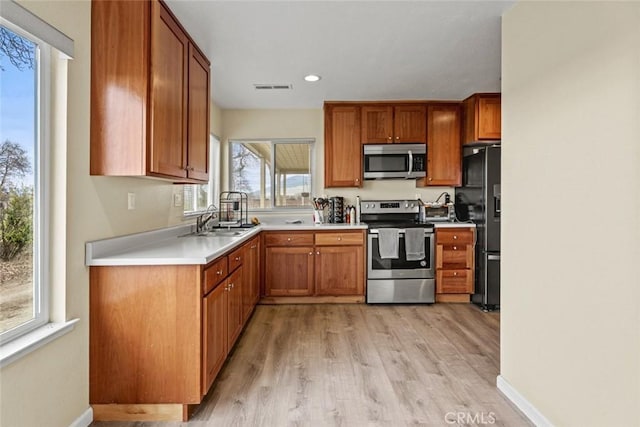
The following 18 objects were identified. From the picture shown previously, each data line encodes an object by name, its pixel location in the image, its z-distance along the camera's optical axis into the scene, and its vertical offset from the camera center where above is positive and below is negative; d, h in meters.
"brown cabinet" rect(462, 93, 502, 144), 4.06 +1.07
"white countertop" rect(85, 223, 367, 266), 1.92 -0.23
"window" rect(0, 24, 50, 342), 1.49 +0.13
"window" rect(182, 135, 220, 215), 3.63 +0.21
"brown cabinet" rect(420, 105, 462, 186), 4.41 +0.80
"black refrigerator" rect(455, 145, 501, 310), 3.89 -0.11
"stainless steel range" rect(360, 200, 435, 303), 4.07 -0.58
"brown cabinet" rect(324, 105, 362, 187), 4.38 +0.77
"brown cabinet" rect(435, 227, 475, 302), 4.14 -0.56
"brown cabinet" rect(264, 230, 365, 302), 4.10 -0.58
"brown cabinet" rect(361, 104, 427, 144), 4.38 +1.06
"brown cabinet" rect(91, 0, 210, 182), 1.95 +0.66
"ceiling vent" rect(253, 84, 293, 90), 3.72 +1.28
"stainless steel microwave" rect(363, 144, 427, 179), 4.39 +0.62
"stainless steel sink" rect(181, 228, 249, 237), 3.20 -0.20
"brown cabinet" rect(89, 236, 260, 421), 1.93 -0.66
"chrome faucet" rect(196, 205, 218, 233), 3.51 -0.07
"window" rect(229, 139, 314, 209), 4.77 +0.50
